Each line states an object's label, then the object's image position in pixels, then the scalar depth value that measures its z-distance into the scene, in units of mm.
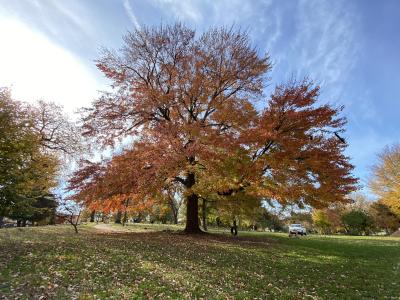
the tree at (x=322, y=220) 68888
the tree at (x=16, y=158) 12633
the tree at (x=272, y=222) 67525
